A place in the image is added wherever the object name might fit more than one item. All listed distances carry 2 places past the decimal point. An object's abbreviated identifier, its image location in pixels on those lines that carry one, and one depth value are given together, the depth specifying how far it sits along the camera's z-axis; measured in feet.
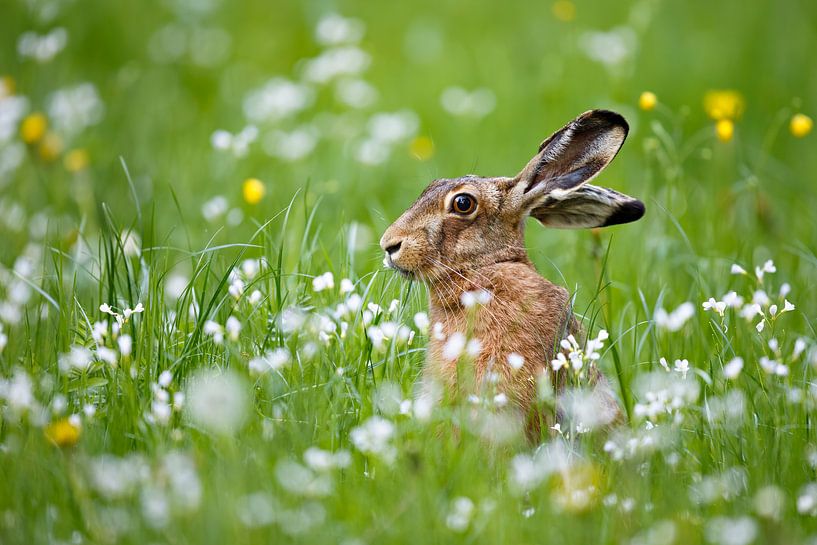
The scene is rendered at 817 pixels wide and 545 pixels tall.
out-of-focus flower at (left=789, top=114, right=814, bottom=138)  36.55
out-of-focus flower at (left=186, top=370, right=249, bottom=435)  21.33
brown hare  28.71
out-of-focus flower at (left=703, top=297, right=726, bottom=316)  27.81
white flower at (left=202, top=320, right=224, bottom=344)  26.96
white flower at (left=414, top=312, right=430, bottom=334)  28.30
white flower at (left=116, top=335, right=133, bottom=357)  25.68
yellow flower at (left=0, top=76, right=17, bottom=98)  54.20
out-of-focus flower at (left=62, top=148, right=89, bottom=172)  49.24
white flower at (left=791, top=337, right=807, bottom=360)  25.88
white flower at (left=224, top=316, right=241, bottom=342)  26.25
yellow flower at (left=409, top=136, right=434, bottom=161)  49.78
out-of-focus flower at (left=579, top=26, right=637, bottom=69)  56.80
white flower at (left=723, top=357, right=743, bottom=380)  24.43
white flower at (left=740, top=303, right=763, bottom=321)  27.45
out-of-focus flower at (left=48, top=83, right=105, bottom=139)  55.36
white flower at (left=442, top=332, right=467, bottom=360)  24.95
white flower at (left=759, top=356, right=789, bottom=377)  25.48
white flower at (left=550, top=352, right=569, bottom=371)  25.67
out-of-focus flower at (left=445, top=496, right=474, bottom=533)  20.89
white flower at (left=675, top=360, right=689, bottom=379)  26.45
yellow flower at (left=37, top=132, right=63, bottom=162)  51.57
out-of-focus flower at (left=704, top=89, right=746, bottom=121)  39.63
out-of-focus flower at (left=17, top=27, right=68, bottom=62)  51.13
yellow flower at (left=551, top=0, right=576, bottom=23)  56.70
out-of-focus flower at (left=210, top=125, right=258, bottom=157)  37.14
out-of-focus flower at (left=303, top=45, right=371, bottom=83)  57.77
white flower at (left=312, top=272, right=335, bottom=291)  29.36
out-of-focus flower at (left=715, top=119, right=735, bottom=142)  36.27
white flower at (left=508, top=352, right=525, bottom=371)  25.94
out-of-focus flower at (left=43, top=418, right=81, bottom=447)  22.22
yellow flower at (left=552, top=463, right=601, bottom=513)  20.27
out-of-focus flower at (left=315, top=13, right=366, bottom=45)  60.54
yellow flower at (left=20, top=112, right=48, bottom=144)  50.96
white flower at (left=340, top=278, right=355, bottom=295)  29.68
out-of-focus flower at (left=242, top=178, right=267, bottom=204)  36.09
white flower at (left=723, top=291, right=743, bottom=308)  27.45
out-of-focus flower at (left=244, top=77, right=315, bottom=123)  54.95
